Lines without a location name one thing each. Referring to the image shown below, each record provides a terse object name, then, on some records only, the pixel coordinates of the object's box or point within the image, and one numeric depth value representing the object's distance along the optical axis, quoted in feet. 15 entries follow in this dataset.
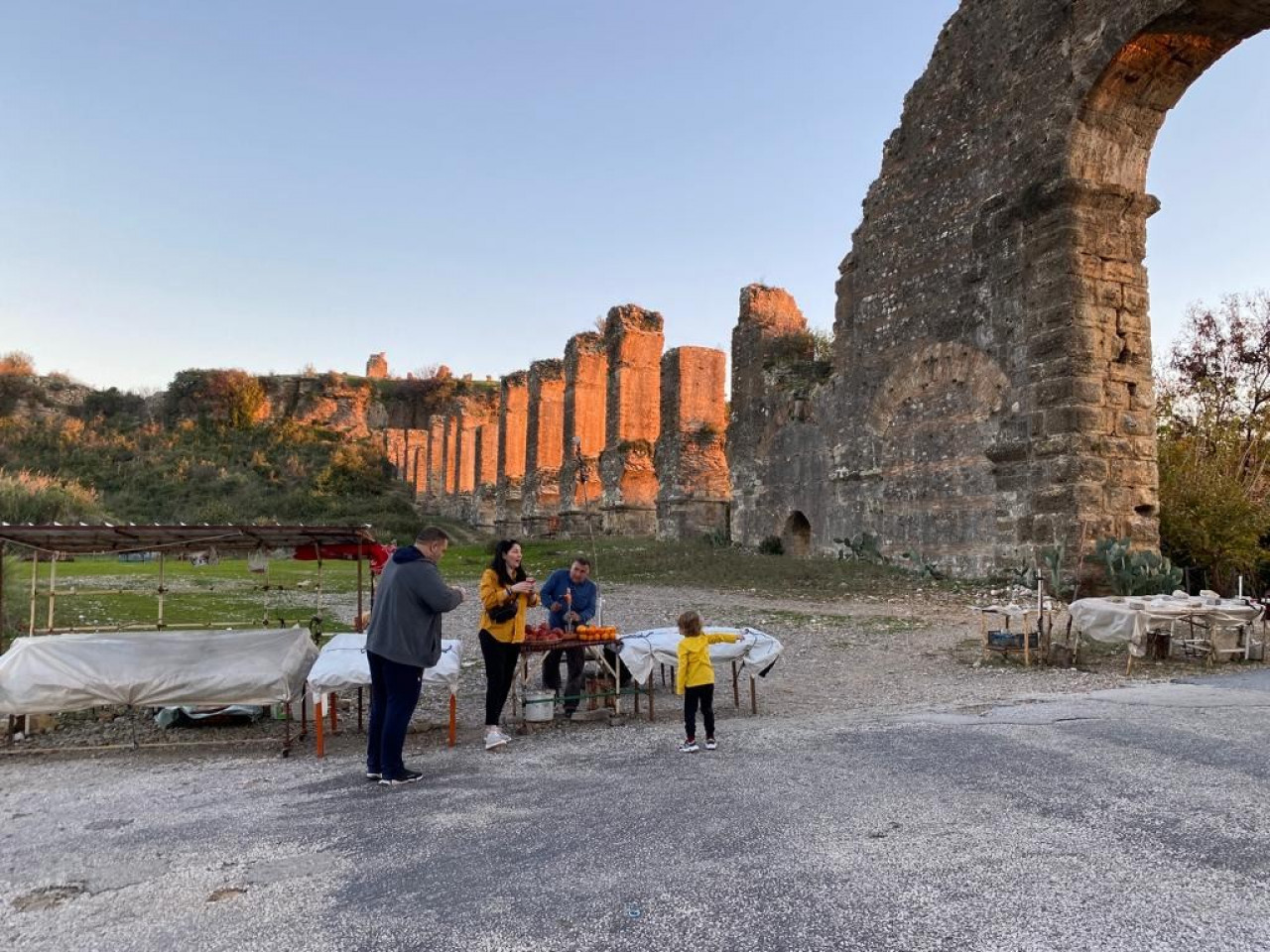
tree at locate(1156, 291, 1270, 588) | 45.37
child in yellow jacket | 18.26
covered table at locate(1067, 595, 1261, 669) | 26.37
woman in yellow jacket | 19.47
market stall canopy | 20.95
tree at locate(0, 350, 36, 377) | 199.64
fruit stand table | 20.79
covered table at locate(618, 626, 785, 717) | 21.35
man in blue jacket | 23.21
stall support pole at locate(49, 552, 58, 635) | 20.70
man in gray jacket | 16.99
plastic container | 21.30
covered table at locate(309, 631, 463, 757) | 18.75
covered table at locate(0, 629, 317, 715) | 19.10
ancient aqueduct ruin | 40.55
